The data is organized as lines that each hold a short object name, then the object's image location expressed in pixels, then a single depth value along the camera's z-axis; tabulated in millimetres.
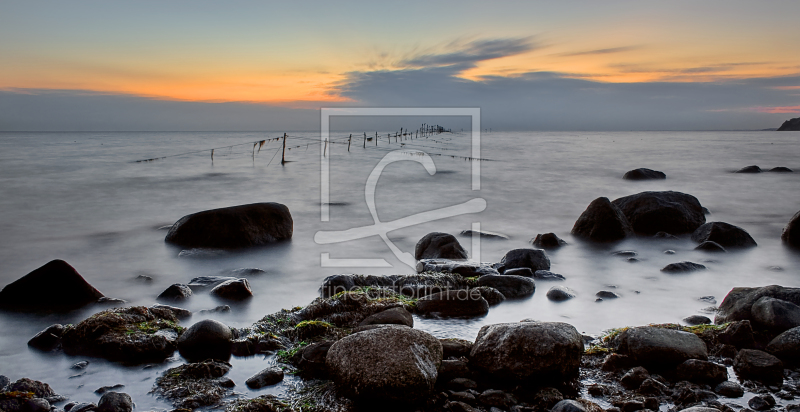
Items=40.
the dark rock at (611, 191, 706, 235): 11820
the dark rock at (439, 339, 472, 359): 4907
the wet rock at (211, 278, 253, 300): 7359
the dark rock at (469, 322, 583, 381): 4406
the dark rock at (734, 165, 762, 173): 30516
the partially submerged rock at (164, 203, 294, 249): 10438
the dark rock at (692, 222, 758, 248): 10477
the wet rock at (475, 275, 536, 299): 7219
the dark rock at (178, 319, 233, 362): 5176
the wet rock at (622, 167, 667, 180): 26344
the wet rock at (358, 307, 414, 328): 5551
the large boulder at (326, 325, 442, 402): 4020
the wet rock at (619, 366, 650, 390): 4433
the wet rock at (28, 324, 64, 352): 5465
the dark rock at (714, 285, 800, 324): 5719
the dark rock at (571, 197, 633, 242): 11367
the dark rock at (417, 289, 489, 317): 6406
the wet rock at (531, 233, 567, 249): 10911
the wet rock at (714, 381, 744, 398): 4246
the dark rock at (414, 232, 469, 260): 9211
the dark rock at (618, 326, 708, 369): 4664
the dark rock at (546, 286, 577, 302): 7258
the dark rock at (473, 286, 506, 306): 6957
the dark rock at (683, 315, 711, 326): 6191
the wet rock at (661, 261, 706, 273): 8695
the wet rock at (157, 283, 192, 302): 7211
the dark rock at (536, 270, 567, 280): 8339
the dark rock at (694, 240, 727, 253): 10141
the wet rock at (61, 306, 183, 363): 5125
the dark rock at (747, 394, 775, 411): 4047
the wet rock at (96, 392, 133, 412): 3996
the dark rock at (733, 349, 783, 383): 4484
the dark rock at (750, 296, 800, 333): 5234
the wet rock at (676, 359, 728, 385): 4418
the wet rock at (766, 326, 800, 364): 4719
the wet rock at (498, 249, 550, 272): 8602
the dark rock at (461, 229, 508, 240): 12133
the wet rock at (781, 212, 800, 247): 10898
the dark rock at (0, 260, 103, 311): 6871
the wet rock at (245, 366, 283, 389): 4535
